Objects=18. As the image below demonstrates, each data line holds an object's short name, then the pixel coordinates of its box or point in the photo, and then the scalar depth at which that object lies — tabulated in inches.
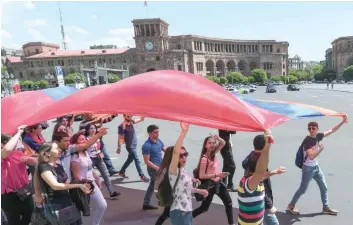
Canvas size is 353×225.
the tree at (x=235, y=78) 3388.3
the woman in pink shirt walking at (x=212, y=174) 142.9
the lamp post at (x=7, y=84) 1593.9
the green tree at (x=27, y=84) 3107.8
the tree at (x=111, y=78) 2765.7
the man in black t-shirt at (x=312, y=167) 156.9
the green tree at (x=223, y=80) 3266.7
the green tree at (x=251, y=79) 3440.0
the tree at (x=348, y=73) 3024.1
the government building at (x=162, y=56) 3373.5
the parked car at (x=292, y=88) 1765.3
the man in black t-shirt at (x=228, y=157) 207.8
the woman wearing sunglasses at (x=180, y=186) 118.4
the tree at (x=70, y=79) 2896.2
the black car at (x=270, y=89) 1656.4
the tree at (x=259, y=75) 3494.1
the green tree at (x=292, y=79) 3494.1
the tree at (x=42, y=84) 2972.0
